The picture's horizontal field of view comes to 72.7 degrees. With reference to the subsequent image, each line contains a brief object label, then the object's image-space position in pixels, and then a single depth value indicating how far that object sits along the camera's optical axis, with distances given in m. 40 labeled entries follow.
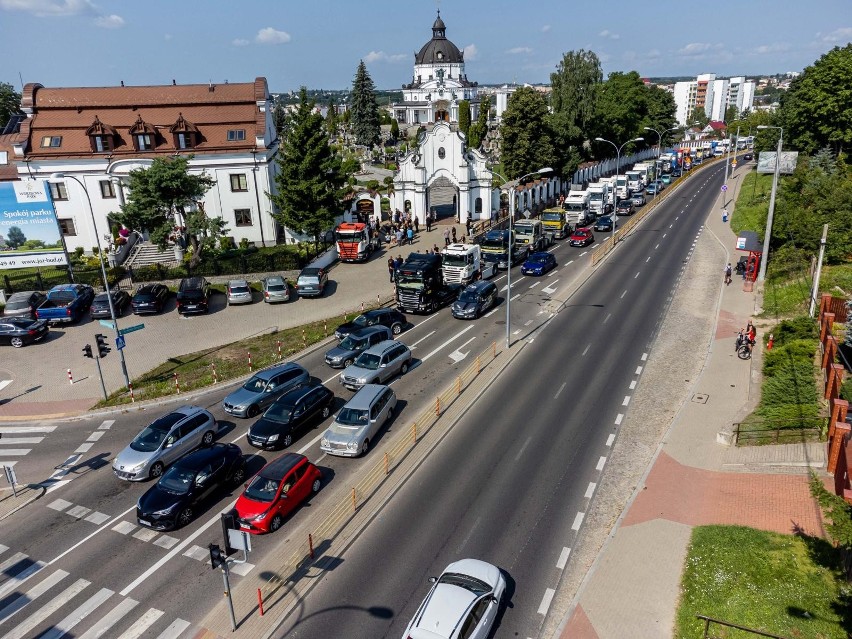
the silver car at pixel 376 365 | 27.12
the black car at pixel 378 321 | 32.69
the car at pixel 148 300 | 38.06
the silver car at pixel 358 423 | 21.92
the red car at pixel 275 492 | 17.97
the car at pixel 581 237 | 55.38
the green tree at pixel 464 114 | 115.38
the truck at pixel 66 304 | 36.91
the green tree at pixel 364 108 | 107.56
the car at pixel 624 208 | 69.44
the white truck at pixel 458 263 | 41.84
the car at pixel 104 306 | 37.22
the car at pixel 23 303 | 37.03
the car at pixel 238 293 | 39.97
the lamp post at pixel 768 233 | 37.97
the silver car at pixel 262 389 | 25.33
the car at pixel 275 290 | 40.09
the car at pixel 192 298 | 38.12
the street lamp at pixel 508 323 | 31.08
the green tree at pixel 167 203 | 42.22
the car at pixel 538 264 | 46.16
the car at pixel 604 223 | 62.00
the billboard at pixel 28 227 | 41.53
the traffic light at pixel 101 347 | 27.06
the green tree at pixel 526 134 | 65.62
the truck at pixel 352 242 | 48.84
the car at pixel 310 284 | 40.97
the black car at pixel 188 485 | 18.28
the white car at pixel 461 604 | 13.26
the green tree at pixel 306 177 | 44.72
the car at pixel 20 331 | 34.53
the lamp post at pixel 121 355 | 27.75
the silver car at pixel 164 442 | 21.06
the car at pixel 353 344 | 29.84
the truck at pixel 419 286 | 37.03
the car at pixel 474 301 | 36.41
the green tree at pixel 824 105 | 61.34
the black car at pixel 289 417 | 22.58
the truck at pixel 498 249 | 47.44
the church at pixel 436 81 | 128.88
